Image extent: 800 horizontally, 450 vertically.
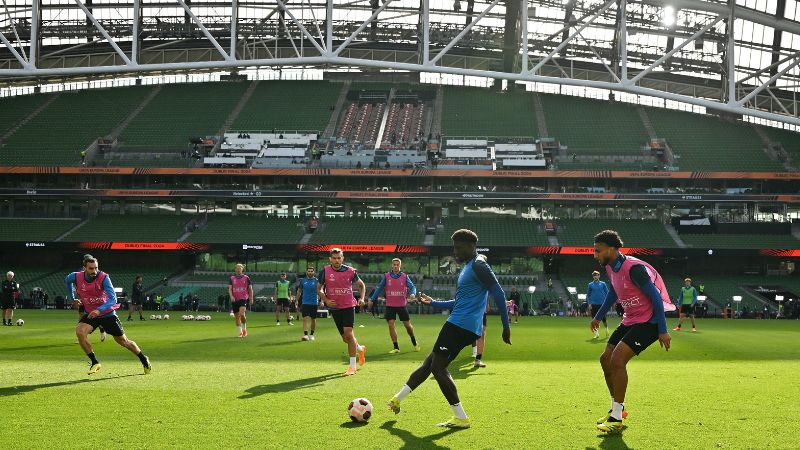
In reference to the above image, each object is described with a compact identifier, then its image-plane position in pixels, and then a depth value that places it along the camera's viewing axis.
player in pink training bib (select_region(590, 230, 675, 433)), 8.75
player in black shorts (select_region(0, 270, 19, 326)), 27.45
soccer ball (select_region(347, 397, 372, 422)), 8.70
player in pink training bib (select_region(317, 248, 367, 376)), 14.30
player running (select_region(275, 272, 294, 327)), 29.45
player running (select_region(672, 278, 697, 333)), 27.83
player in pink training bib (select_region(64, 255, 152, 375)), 12.82
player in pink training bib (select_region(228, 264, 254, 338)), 23.09
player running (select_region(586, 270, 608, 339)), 24.94
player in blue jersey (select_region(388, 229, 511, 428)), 8.73
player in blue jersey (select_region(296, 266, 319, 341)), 21.17
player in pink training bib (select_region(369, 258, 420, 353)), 18.00
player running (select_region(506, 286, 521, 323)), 38.41
